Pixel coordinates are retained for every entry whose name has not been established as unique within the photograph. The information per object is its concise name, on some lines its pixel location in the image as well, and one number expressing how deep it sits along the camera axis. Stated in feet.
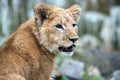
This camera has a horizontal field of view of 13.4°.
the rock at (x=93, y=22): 69.97
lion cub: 29.73
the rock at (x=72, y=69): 42.13
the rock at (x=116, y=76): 33.42
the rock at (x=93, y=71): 45.92
